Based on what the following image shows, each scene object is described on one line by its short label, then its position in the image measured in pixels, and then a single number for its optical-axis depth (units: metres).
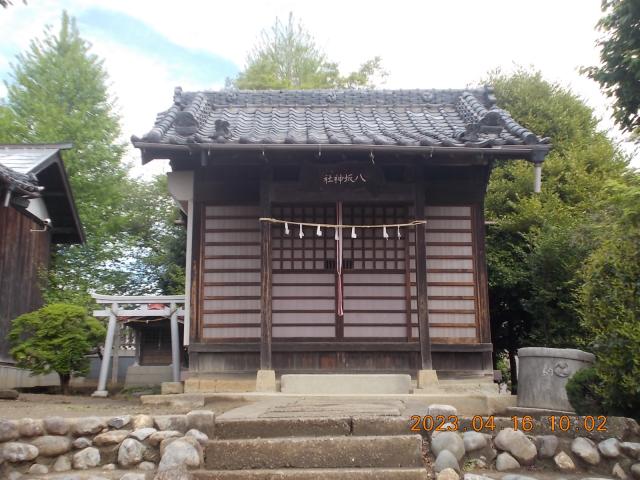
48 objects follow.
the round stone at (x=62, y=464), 5.68
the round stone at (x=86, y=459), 5.70
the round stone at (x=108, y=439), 5.82
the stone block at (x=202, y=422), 5.96
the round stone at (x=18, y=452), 5.57
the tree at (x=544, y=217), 11.62
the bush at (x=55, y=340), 11.99
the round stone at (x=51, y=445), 5.73
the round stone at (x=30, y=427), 5.80
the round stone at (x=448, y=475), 5.35
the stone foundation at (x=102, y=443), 5.58
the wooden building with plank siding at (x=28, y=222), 12.56
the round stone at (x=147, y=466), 5.61
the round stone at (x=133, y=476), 5.30
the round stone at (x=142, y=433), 5.79
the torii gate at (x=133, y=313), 12.98
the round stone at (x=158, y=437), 5.75
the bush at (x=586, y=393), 6.31
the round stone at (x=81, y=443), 5.82
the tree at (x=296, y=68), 26.22
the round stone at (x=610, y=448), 5.59
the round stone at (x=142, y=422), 5.96
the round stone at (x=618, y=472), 5.45
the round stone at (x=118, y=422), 5.94
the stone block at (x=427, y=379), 9.44
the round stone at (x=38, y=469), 5.59
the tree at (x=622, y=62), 9.13
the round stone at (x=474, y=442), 5.68
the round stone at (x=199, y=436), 5.74
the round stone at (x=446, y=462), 5.47
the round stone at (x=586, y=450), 5.62
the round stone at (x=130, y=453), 5.69
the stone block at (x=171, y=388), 9.86
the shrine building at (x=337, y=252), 9.91
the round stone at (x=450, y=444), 5.63
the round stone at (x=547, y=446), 5.68
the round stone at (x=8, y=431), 5.70
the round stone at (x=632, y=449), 5.53
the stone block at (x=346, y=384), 9.49
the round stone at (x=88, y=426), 5.88
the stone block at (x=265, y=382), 9.33
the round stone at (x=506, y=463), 5.60
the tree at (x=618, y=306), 5.68
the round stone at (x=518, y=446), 5.67
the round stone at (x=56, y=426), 5.87
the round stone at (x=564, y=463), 5.62
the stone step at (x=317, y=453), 5.55
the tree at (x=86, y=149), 21.11
